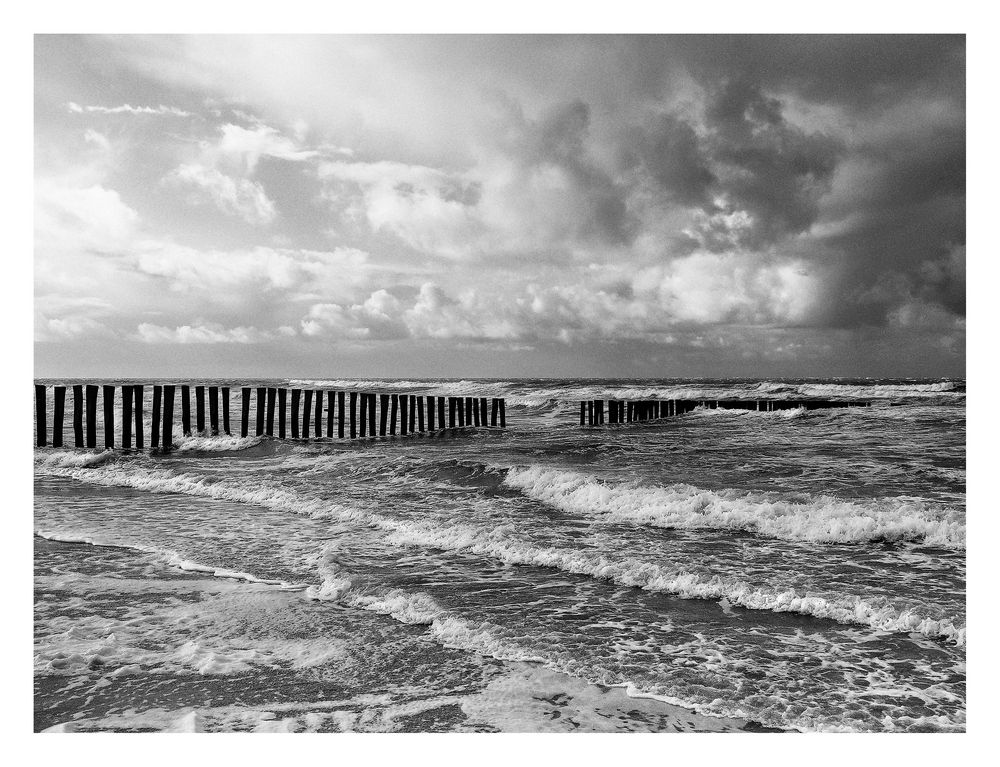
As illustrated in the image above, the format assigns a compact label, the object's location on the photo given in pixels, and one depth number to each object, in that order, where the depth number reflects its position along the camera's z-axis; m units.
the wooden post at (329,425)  20.60
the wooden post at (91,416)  16.08
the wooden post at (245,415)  19.27
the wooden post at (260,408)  19.02
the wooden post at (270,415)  19.83
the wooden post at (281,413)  19.65
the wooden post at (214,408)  19.08
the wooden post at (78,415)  16.14
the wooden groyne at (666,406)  25.42
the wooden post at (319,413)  21.23
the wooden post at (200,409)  18.95
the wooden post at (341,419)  21.29
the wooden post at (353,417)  21.50
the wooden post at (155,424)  16.98
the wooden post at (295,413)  19.99
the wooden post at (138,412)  16.92
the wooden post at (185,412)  18.19
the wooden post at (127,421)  16.56
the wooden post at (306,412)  20.59
